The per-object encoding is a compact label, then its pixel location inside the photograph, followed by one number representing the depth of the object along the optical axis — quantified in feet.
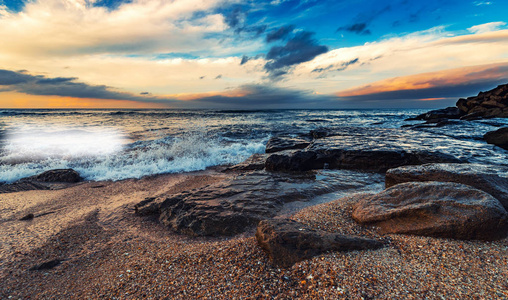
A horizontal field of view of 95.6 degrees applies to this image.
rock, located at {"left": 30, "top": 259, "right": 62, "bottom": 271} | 8.02
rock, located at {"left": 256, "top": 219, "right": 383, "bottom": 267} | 6.86
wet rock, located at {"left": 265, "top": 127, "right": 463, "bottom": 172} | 18.56
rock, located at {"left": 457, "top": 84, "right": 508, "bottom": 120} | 61.22
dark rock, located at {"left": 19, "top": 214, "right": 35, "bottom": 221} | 12.03
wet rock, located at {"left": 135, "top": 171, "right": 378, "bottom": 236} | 10.19
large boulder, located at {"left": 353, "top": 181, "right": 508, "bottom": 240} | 7.41
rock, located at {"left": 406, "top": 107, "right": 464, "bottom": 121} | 71.81
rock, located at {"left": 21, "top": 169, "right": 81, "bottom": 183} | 19.43
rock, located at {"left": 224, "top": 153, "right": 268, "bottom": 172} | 21.24
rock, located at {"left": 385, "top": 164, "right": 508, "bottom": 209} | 9.50
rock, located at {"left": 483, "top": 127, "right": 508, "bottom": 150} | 24.45
